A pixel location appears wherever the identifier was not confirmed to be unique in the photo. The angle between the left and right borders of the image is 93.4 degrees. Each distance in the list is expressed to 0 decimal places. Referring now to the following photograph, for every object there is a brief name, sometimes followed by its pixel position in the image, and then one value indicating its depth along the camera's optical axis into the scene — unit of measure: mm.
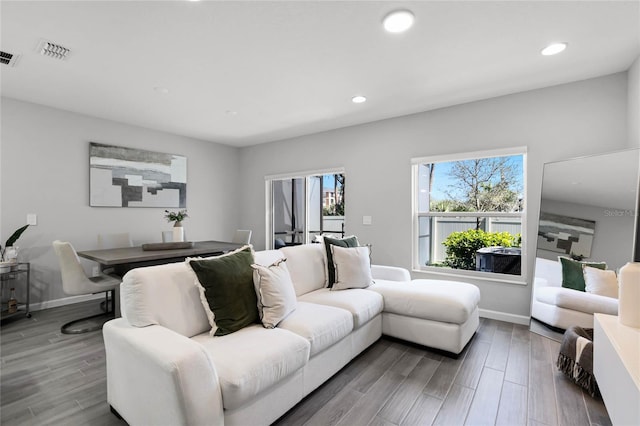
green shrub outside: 3525
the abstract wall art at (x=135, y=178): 4219
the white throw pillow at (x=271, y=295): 2004
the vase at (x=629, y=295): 1451
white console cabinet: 1074
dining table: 3023
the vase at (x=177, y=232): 4047
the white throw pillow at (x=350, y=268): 2926
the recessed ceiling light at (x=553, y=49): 2361
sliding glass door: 4953
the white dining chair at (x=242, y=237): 4914
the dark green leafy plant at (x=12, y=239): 3330
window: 3441
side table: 3291
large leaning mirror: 2451
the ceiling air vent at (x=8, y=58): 2547
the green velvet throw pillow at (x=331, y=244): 2992
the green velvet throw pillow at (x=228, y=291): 1859
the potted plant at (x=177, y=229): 4013
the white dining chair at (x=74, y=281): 3051
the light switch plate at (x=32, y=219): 3688
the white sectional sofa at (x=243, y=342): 1325
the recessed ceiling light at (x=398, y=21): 1993
